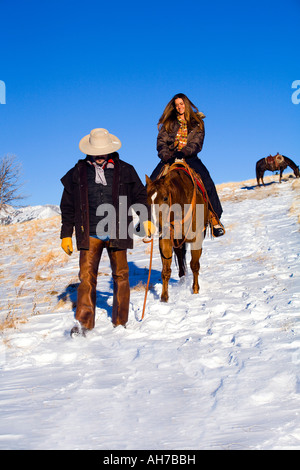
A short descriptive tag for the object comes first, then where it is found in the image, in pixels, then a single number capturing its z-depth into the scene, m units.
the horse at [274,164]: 30.27
